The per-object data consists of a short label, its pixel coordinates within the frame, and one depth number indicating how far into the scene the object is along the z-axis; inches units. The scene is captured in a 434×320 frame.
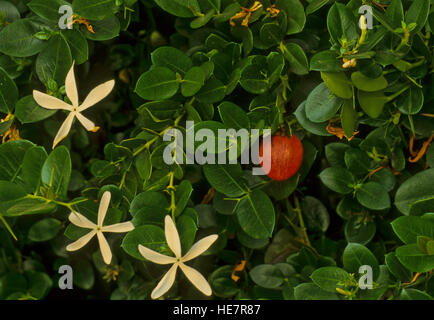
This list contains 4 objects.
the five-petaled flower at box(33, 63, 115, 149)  31.1
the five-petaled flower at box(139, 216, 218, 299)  30.3
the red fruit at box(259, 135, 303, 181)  33.2
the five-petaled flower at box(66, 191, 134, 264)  31.4
